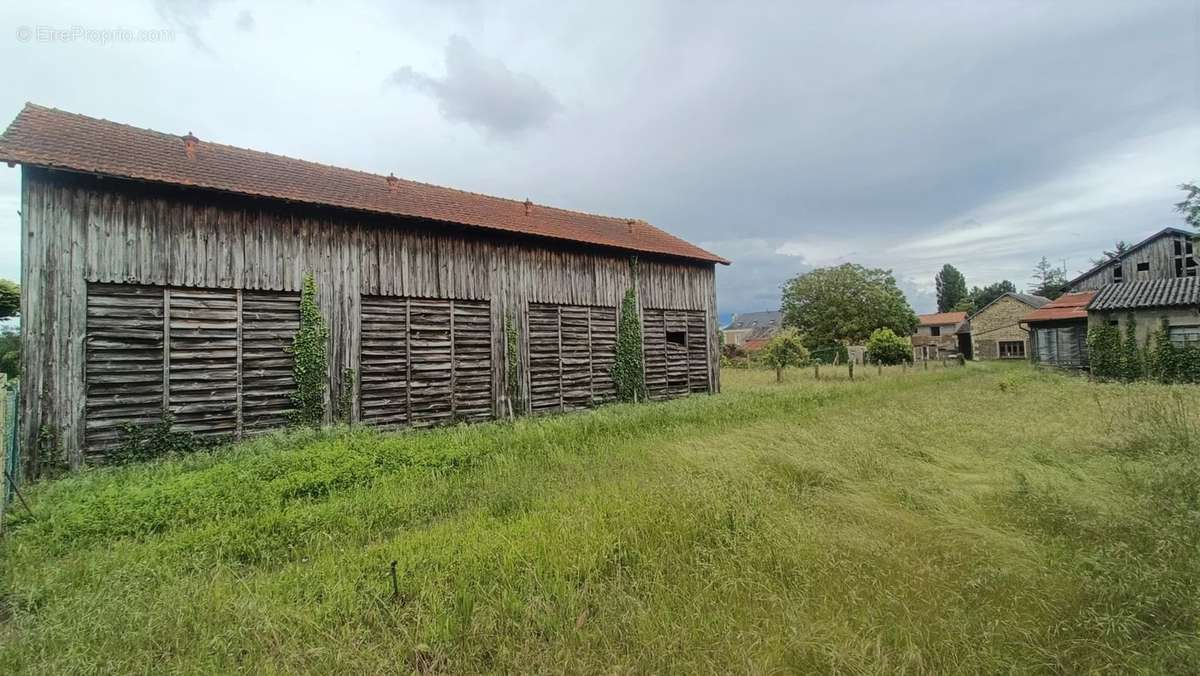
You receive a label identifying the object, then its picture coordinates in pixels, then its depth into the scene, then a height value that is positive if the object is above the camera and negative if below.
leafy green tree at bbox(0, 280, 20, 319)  14.49 +2.34
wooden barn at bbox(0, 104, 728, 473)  7.70 +1.53
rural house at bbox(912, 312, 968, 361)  49.71 +2.16
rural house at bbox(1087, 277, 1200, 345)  17.72 +1.29
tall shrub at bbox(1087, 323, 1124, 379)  19.33 -0.36
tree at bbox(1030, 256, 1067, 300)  62.00 +8.13
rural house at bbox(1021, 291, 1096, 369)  23.88 +0.64
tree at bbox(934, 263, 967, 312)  75.50 +9.25
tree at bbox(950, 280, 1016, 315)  69.38 +7.55
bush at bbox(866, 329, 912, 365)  35.16 +0.01
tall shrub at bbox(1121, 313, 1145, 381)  18.75 -0.52
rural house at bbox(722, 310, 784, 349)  70.38 +4.15
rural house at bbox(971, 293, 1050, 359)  39.97 +1.50
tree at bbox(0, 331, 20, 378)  15.15 +1.11
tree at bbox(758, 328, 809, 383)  32.38 -0.01
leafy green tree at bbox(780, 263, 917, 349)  45.22 +4.27
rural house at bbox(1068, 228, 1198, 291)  24.45 +4.25
